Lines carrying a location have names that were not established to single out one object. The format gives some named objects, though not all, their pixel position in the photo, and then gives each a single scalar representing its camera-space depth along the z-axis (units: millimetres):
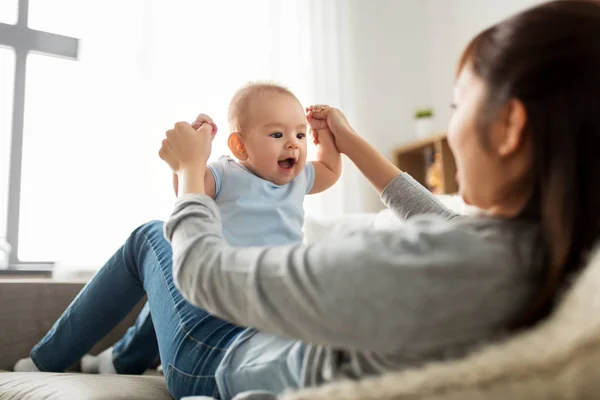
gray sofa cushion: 1083
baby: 1271
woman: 604
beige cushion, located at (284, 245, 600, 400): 533
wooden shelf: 3166
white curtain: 2674
